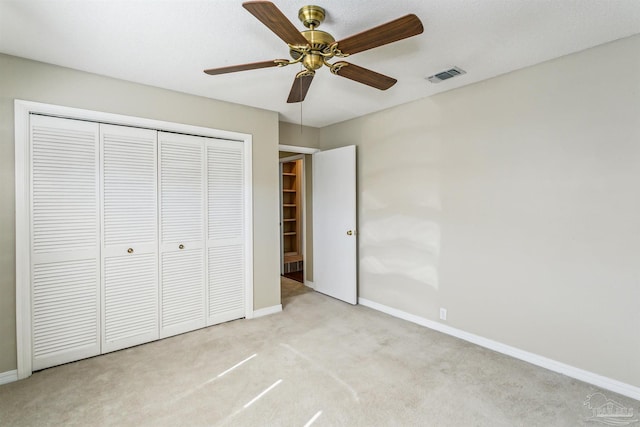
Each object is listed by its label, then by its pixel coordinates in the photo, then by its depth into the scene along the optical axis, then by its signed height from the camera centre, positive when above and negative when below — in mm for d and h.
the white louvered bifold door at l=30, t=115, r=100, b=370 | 2512 -217
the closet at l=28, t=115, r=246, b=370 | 2557 -200
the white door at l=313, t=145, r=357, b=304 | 4121 -152
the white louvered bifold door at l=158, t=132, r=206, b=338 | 3135 -203
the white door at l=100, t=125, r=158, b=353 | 2818 -208
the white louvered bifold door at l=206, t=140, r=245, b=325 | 3436 -205
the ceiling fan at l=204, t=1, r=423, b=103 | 1438 +895
